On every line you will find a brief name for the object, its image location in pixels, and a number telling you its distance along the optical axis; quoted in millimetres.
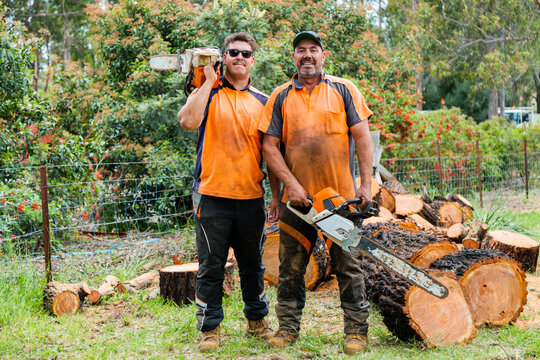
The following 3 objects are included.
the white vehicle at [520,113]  26611
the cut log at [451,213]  7086
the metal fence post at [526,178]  11099
